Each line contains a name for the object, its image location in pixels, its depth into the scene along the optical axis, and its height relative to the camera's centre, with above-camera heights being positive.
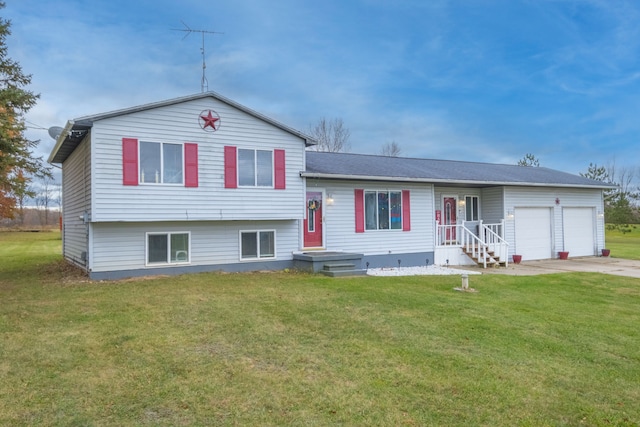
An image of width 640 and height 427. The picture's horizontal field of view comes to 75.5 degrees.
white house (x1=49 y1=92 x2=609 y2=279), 9.87 +0.53
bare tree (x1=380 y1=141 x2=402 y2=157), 35.68 +5.98
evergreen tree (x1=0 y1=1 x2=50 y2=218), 9.05 +3.01
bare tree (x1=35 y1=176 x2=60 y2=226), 54.09 +3.03
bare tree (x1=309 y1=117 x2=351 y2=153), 32.81 +6.71
